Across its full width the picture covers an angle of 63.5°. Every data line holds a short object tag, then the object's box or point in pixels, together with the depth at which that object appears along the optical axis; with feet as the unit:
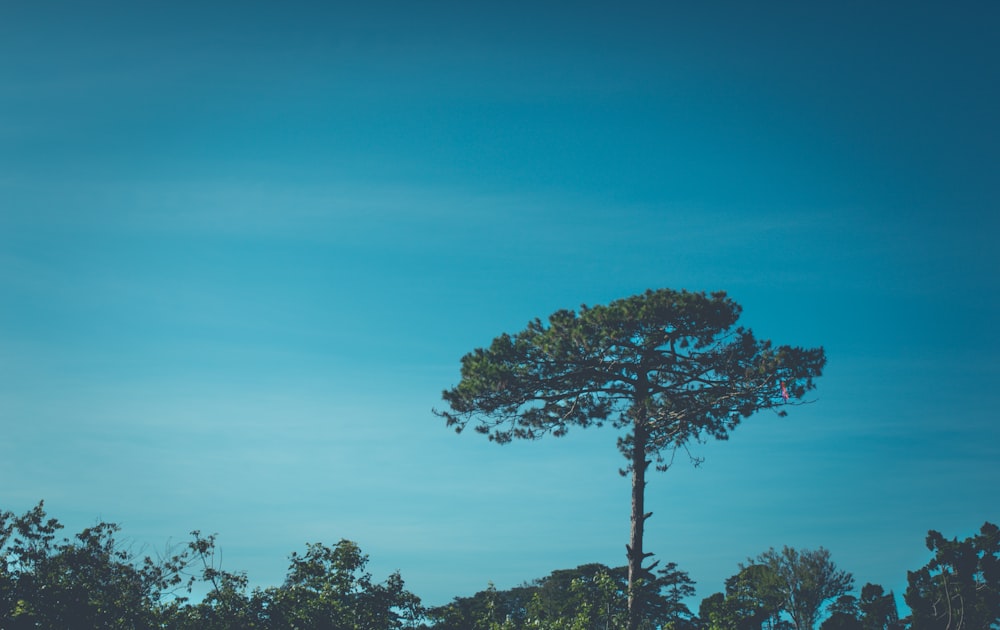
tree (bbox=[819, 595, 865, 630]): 194.23
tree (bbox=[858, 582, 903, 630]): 188.34
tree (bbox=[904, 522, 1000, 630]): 172.65
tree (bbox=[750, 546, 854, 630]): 208.74
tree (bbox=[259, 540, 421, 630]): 67.26
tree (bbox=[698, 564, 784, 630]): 189.67
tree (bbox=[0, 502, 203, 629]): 68.23
